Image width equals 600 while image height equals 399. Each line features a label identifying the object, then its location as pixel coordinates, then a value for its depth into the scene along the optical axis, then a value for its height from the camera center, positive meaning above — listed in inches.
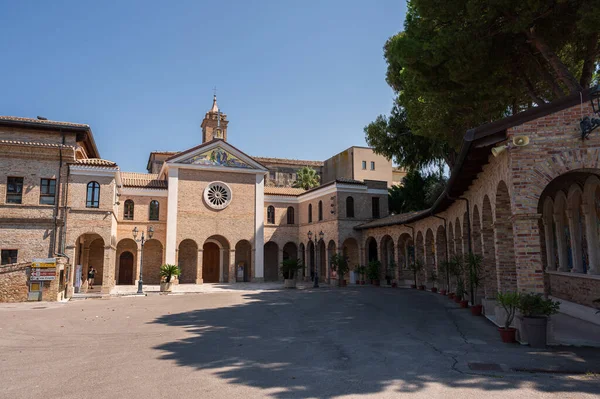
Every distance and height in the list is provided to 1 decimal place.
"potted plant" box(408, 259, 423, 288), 951.0 -29.4
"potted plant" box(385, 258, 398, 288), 1047.6 -51.7
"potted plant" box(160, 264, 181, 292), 988.8 -44.3
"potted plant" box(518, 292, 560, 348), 317.7 -45.2
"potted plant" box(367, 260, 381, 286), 1088.2 -38.0
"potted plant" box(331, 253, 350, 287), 1104.2 -28.5
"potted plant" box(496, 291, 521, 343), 327.9 -44.3
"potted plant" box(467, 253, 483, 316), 522.3 -24.7
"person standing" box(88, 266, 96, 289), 1039.0 -52.2
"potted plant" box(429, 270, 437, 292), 847.0 -49.2
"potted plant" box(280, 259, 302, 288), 1071.0 -36.9
